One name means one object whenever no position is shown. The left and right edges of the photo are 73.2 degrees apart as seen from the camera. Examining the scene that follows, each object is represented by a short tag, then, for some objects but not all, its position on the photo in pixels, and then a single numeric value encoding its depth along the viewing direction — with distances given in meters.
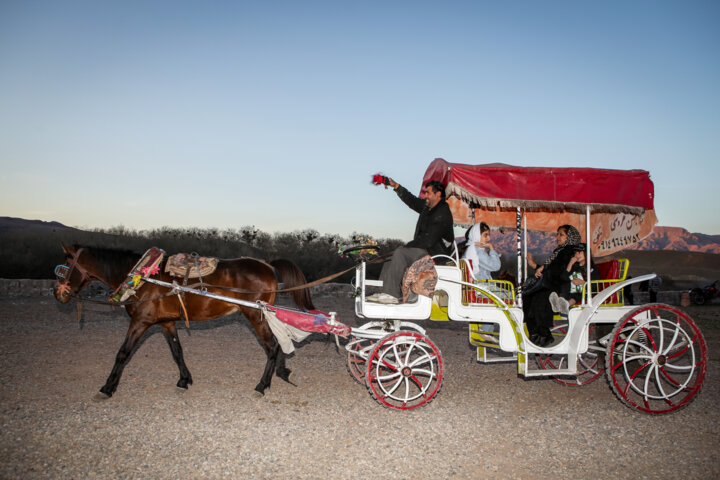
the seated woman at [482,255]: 5.82
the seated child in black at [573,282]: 5.86
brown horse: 5.64
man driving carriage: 5.38
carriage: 5.26
